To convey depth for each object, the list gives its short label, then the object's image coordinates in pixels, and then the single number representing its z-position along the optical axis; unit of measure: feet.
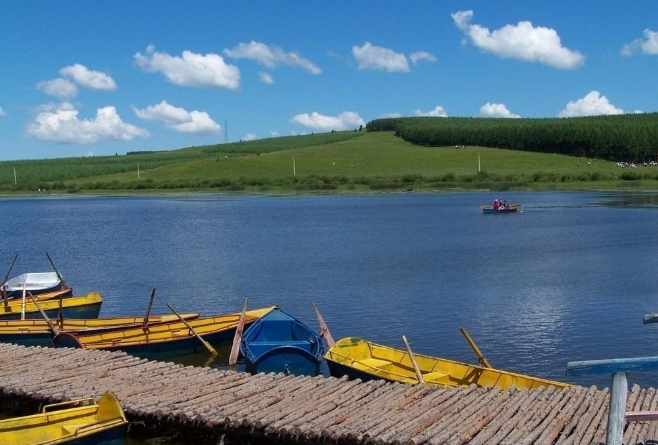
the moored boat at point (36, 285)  98.58
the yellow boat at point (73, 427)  42.98
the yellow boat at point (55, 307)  87.92
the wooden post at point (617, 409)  23.59
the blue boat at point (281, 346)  63.05
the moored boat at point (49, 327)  77.25
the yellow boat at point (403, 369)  55.67
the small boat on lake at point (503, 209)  236.43
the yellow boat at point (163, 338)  72.84
